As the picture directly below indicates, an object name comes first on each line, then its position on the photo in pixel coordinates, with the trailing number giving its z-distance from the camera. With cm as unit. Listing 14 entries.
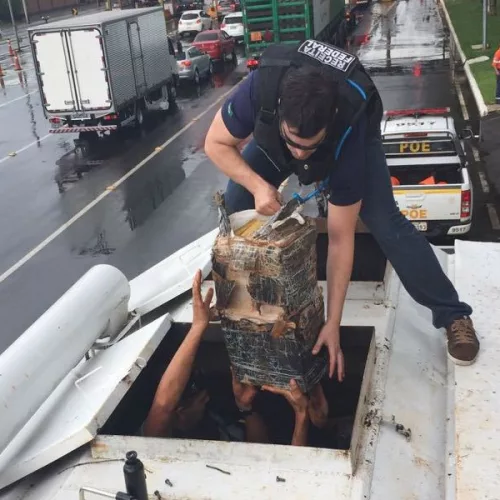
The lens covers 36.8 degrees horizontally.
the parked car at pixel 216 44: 3200
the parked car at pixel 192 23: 4406
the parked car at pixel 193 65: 2734
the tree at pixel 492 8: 3509
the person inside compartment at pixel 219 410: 349
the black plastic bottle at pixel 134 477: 234
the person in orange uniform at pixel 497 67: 1772
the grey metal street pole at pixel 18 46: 4227
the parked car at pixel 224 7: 5029
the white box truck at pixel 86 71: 1900
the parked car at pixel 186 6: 5744
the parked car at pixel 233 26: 3869
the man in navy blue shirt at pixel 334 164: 295
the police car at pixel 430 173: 1023
